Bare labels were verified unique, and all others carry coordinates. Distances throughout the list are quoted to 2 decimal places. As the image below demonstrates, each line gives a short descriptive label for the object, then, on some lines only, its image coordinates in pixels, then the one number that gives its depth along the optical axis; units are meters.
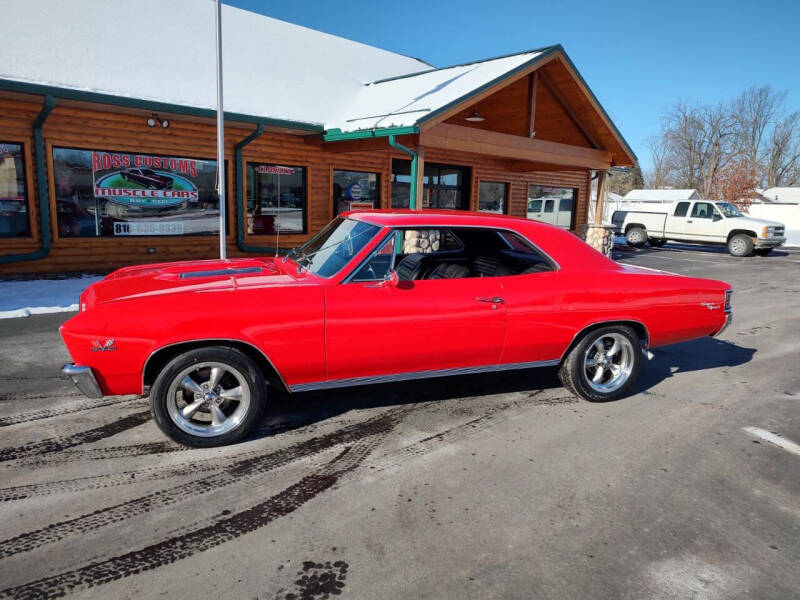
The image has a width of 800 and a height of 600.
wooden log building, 9.71
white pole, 8.67
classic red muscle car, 3.47
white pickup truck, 19.17
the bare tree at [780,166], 63.72
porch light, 11.74
